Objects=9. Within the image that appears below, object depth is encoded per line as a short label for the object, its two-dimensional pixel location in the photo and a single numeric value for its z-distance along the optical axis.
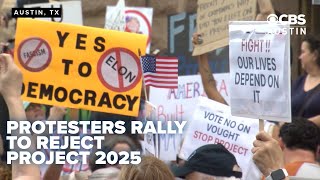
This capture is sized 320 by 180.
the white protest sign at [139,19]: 13.32
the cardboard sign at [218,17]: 10.19
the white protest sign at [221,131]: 9.84
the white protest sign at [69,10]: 12.64
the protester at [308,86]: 9.91
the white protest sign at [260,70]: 7.57
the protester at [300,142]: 8.89
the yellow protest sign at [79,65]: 9.61
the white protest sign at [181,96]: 11.25
